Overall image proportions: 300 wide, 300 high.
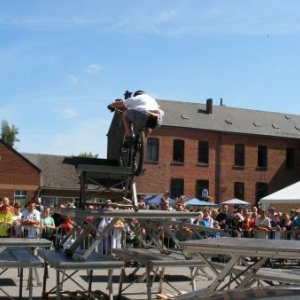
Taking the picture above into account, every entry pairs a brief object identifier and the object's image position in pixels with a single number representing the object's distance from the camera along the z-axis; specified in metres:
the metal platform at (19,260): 6.86
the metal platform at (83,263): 6.63
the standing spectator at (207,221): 17.52
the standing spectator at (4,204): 14.88
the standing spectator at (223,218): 19.43
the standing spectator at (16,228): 14.44
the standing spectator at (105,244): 14.20
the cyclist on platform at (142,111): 8.05
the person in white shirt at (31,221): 14.33
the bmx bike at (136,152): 8.32
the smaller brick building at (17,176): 44.38
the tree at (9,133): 95.88
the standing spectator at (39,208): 20.47
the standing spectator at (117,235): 14.09
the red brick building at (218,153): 44.94
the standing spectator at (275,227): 17.66
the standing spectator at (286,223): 18.23
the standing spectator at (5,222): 14.40
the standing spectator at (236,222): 18.83
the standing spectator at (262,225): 17.55
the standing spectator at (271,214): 19.62
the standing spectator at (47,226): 15.89
